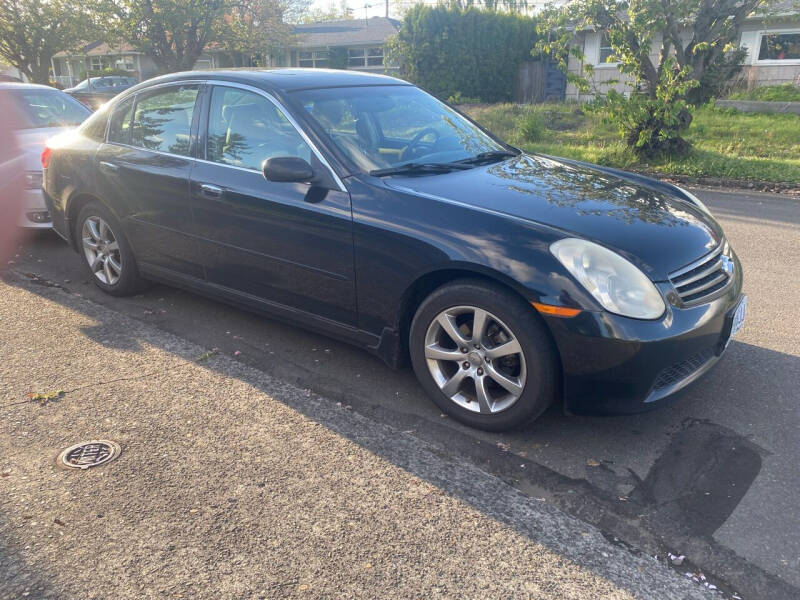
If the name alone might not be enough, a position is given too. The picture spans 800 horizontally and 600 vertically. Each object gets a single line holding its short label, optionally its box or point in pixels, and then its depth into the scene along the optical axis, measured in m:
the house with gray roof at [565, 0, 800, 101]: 20.64
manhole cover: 3.16
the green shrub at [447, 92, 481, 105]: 22.01
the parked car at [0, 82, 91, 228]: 6.66
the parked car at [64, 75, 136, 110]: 25.83
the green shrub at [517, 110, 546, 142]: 15.43
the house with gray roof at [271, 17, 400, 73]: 38.62
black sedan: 3.07
